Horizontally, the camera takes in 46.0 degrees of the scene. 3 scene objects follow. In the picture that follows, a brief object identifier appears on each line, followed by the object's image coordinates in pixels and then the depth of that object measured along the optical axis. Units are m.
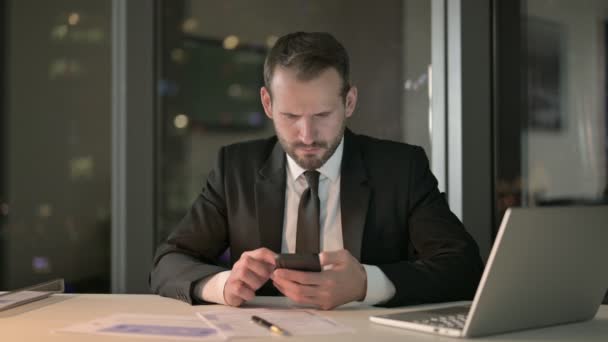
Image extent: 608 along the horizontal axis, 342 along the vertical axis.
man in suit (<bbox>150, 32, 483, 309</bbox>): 2.11
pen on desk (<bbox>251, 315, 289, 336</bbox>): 1.40
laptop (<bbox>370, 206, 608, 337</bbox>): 1.28
